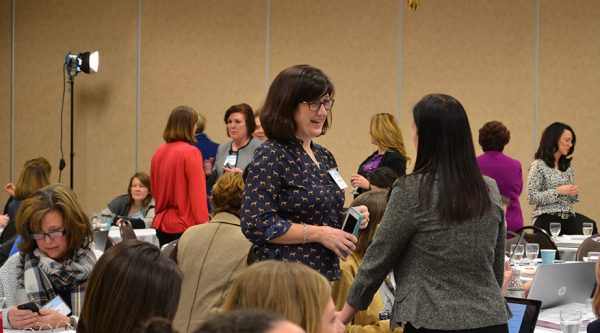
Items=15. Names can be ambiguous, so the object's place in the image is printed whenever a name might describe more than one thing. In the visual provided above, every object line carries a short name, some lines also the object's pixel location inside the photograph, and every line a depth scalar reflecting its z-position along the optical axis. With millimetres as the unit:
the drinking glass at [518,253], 8636
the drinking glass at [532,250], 8603
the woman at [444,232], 4285
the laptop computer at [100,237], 10250
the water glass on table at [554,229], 10577
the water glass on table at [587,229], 10793
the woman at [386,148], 10976
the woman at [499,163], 11695
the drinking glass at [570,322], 4942
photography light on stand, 16029
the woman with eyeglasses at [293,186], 4834
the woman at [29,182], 11015
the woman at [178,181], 10303
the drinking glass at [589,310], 5744
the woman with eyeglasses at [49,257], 5635
